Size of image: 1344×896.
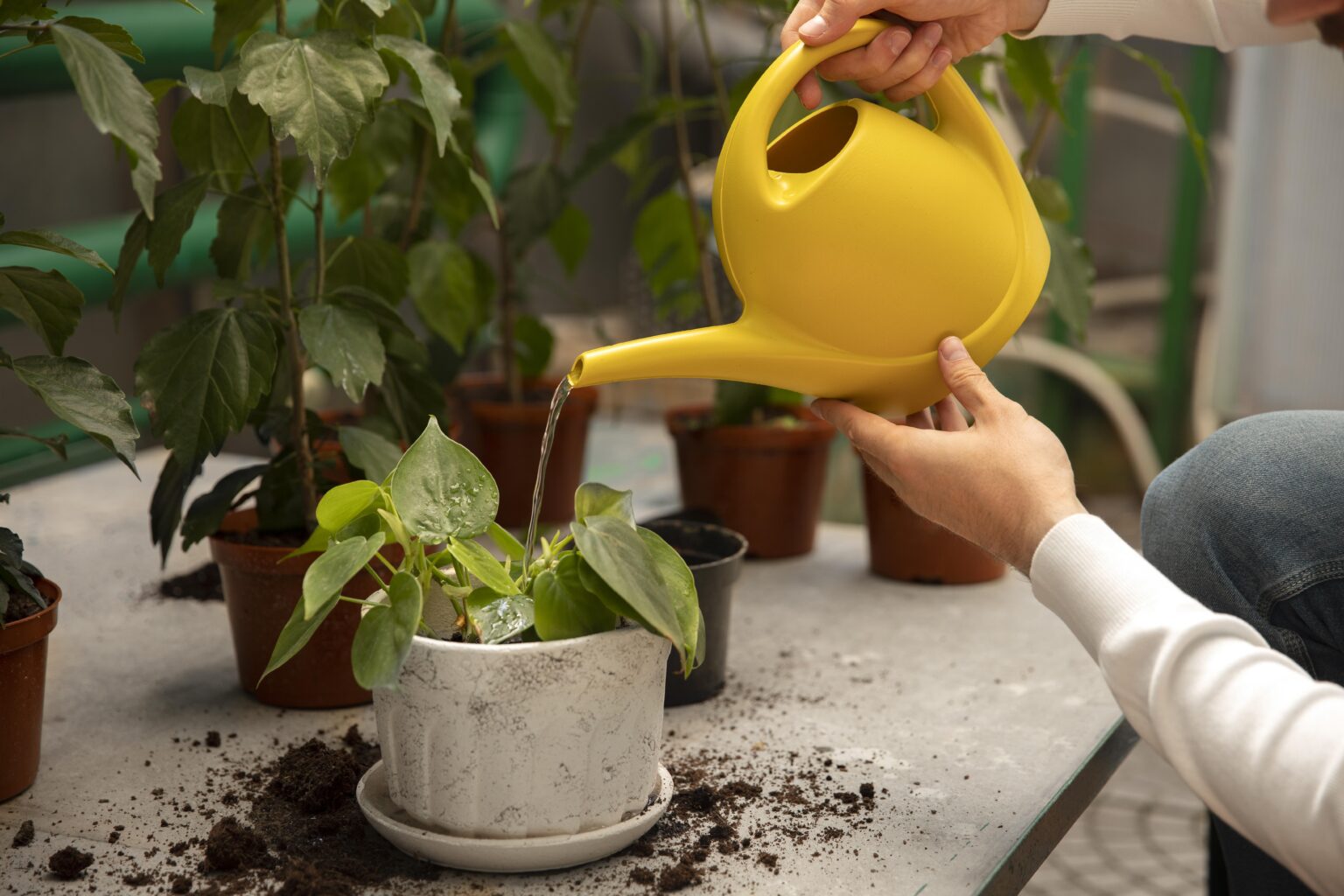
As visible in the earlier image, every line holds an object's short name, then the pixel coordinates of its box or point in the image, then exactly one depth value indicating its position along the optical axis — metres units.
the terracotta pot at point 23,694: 1.04
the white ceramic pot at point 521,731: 0.92
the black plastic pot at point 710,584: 1.28
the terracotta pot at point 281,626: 1.22
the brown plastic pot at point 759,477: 1.76
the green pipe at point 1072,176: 3.16
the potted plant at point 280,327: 1.04
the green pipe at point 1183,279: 3.29
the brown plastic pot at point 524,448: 1.89
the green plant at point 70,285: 0.86
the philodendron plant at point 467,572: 0.90
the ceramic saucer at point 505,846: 0.95
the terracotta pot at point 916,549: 1.69
